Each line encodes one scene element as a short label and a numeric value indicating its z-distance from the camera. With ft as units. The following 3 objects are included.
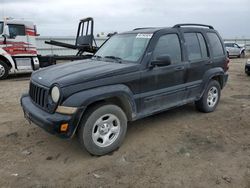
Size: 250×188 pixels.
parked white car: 62.60
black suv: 9.22
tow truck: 28.72
